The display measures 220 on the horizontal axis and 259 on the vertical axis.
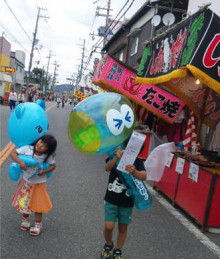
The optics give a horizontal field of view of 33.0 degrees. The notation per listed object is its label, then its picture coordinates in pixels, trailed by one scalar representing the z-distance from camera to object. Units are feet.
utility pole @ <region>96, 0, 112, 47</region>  90.14
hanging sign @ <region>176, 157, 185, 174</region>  20.30
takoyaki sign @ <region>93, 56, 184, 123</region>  32.42
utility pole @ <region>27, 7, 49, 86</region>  143.58
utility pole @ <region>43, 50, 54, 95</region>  308.07
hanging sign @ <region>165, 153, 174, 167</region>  22.21
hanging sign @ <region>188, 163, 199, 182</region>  18.39
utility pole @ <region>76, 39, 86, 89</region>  242.08
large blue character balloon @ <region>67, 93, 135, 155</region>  10.41
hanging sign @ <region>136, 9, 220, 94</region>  16.30
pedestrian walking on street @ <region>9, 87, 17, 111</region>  81.76
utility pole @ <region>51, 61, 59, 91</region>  377.91
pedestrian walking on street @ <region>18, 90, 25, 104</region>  90.43
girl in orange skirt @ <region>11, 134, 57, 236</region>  13.69
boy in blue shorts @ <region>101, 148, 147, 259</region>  11.84
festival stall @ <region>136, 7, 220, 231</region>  16.35
